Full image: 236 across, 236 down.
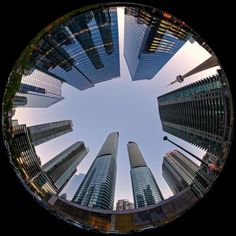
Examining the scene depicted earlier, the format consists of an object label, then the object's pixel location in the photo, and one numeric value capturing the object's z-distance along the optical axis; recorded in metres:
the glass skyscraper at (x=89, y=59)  59.73
